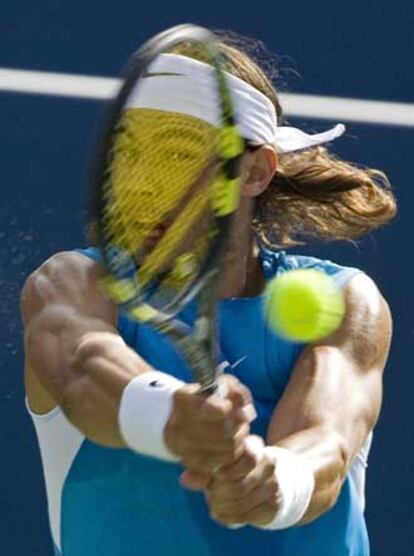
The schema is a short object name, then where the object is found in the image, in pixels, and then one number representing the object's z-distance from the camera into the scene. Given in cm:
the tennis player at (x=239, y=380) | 566
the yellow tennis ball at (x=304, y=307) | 556
